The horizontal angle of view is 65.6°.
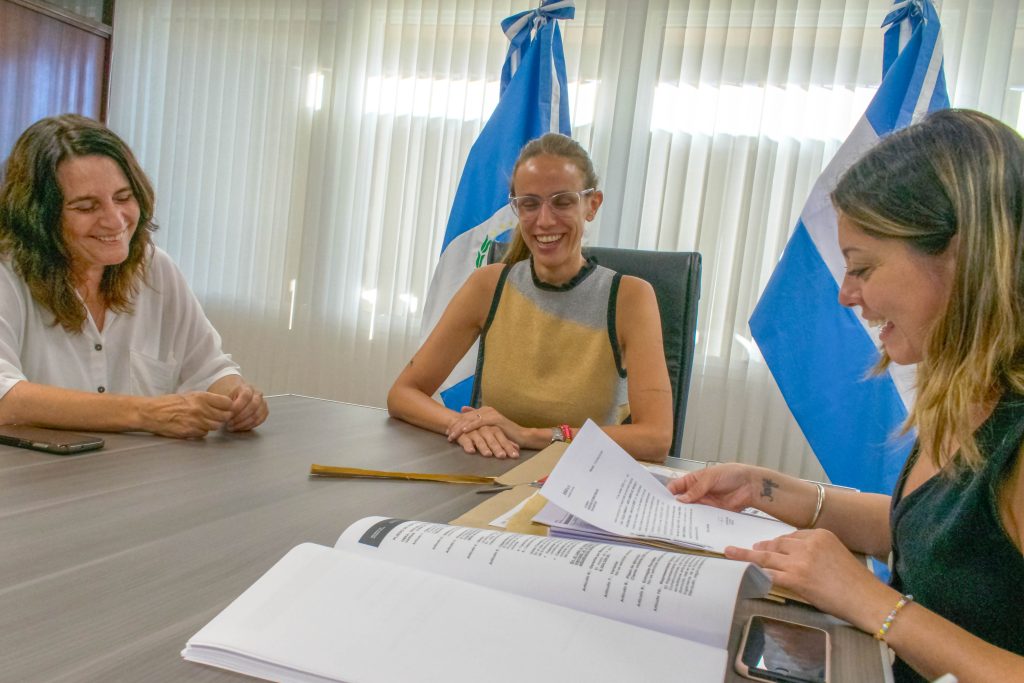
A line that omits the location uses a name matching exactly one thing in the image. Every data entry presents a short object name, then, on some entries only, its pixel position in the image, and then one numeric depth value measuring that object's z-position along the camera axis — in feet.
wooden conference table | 1.82
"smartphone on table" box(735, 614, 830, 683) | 1.91
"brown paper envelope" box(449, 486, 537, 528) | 2.93
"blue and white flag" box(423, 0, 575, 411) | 9.11
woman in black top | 2.35
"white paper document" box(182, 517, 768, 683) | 1.72
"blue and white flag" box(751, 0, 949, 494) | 7.60
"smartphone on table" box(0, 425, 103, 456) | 3.49
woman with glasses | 5.93
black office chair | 6.07
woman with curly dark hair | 4.83
